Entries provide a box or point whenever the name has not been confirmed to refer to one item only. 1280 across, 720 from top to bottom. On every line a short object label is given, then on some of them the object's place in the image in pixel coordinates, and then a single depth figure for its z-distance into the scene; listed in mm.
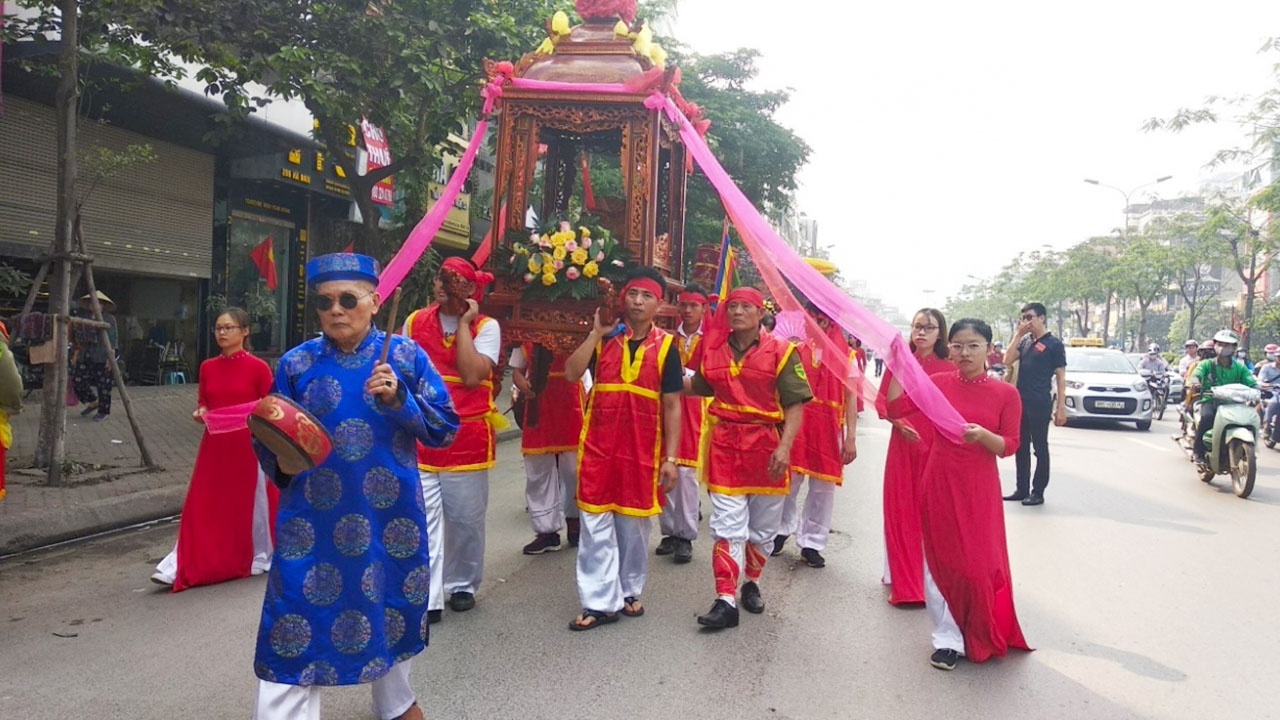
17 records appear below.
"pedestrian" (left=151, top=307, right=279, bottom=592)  4910
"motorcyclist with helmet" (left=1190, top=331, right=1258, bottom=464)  9766
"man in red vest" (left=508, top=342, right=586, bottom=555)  5828
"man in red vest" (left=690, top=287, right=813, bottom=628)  4488
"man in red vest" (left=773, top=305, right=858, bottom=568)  5914
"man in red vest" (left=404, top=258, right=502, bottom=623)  4285
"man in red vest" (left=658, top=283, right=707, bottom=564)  5996
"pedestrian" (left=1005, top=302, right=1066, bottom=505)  7996
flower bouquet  4996
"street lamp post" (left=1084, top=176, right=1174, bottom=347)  37756
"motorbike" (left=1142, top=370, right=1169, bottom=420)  18938
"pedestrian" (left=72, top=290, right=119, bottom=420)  10992
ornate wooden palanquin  5156
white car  15617
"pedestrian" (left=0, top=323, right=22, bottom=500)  4500
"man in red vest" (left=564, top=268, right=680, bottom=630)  4434
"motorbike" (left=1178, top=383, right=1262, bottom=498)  9015
